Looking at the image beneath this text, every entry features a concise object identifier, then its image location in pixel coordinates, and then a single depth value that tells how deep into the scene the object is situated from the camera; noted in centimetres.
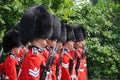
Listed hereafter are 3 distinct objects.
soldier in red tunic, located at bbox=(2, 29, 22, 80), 689
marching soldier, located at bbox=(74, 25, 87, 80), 969
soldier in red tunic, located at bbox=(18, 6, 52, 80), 526
